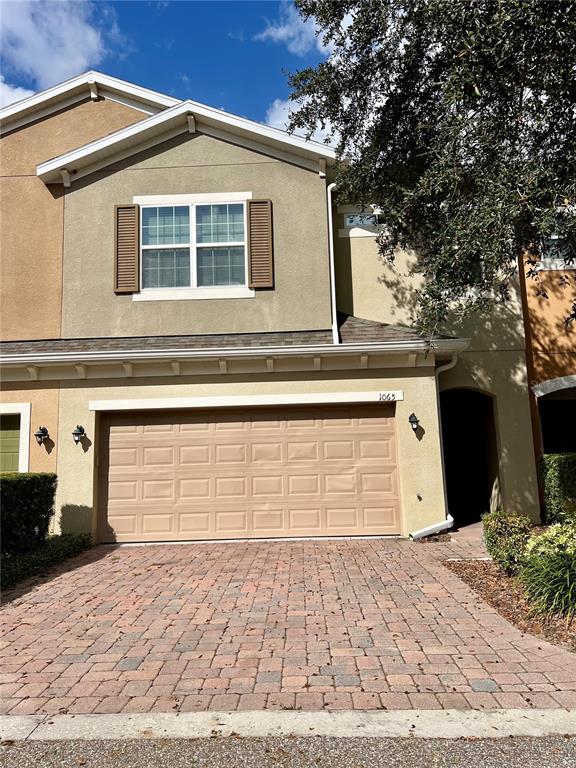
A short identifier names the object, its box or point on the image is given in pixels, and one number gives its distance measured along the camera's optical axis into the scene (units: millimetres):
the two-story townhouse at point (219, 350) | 9891
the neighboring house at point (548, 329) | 11359
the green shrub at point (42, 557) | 7422
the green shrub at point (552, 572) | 5418
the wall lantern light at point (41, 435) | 9898
